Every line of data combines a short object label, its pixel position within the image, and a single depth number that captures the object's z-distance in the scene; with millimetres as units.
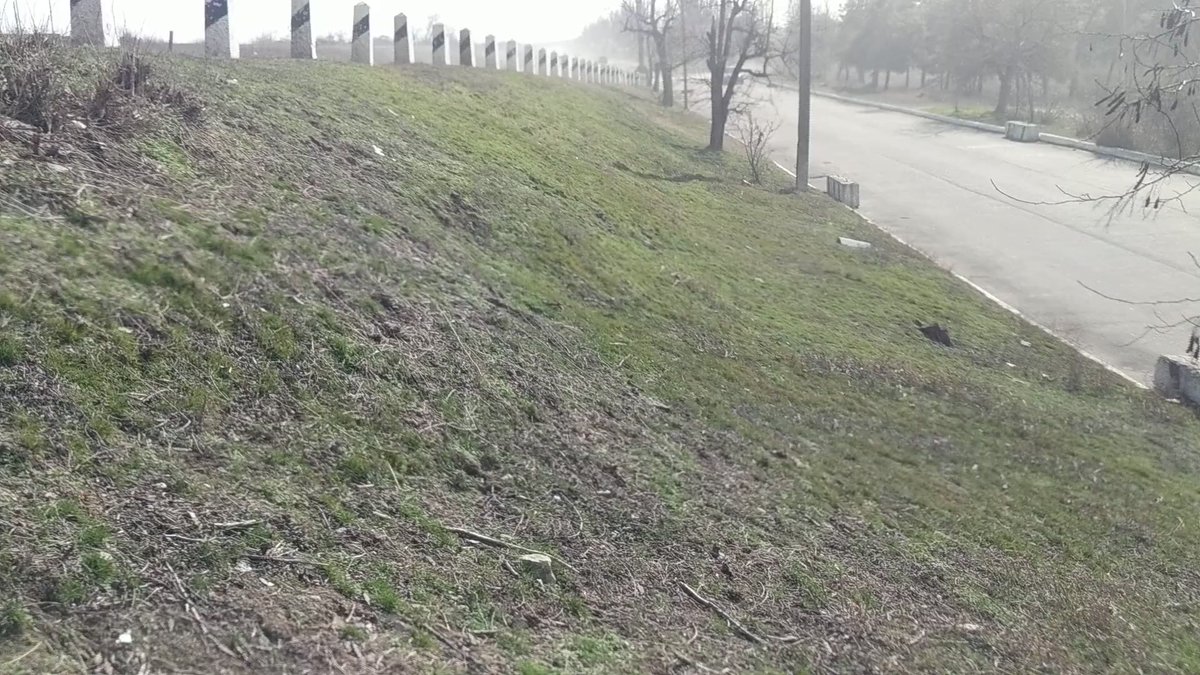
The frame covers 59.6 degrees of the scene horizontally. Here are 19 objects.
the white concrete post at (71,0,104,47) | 8500
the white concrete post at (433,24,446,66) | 18656
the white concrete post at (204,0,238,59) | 10516
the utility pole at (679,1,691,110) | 36144
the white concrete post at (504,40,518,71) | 26109
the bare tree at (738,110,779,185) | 20791
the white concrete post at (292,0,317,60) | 12711
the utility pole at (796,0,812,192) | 20250
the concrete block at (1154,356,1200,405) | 9594
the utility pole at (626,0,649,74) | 64188
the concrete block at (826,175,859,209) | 20656
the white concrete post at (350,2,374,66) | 14258
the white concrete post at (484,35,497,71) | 23672
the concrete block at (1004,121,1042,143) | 34625
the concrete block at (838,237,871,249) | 14805
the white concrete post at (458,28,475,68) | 21422
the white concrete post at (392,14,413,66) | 16562
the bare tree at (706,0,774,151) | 23531
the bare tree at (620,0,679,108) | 39188
